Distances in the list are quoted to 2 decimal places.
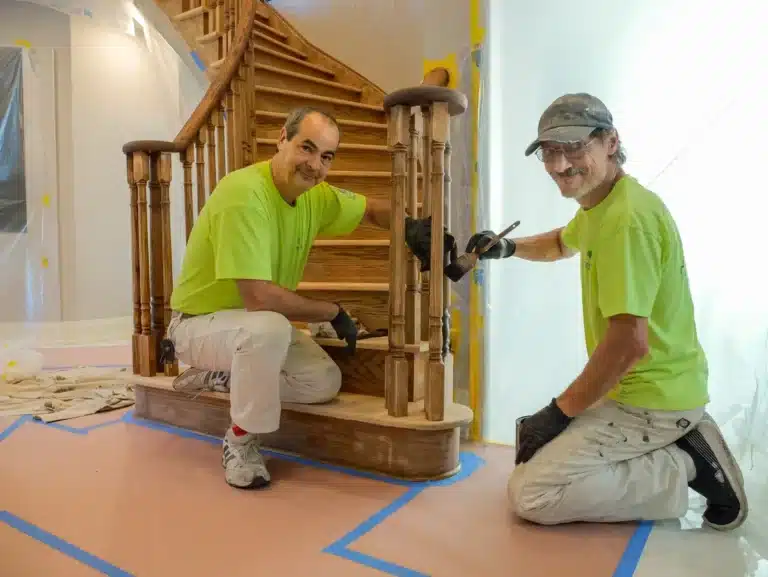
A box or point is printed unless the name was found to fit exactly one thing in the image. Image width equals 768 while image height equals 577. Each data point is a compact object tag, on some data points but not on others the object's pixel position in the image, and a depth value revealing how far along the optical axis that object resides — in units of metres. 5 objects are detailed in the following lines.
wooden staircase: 1.70
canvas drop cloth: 2.41
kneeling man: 1.38
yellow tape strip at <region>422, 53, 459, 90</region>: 2.05
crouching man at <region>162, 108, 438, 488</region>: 1.69
